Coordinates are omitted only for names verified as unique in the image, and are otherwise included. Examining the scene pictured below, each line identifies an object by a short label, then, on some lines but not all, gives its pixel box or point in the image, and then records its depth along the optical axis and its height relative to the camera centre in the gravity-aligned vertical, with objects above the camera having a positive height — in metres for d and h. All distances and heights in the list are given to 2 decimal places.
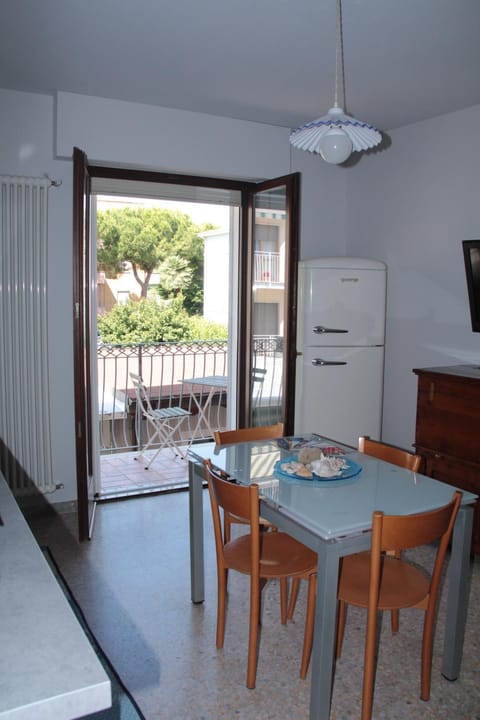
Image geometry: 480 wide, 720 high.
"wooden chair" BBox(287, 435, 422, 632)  2.52 -0.68
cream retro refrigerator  4.13 -0.30
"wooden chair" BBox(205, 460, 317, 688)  2.11 -1.02
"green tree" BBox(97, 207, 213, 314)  9.91 +1.01
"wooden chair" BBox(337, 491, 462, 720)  1.82 -1.02
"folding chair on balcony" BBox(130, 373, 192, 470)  5.39 -1.09
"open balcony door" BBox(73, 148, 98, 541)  3.21 -0.14
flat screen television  3.39 +0.18
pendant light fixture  2.14 +0.65
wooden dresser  3.19 -0.69
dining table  1.83 -0.70
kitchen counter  0.83 -0.56
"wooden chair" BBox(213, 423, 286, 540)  2.88 -0.68
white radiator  3.59 -0.23
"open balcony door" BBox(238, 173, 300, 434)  4.07 +0.11
